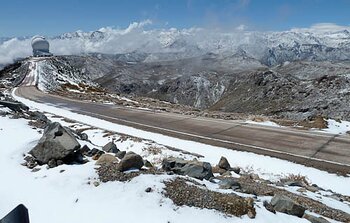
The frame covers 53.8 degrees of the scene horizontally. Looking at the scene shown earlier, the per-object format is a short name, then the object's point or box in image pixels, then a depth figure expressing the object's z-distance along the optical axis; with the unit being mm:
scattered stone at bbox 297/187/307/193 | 11884
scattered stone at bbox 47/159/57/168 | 11016
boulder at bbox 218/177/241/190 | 10039
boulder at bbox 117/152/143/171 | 10125
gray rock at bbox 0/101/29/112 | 22475
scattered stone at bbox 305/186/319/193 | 12502
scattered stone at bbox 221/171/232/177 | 12992
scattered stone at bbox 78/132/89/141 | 16922
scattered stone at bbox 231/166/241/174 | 13953
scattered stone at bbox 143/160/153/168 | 11080
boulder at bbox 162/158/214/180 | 10767
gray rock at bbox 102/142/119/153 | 13736
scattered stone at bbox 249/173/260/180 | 13457
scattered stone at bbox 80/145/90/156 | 12406
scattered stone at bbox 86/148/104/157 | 12434
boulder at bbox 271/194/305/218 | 8703
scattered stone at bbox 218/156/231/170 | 14047
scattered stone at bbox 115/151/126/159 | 11820
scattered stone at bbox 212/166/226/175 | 13411
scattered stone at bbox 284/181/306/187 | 12802
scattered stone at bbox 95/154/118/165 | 11023
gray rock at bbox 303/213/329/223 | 8484
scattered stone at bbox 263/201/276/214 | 8609
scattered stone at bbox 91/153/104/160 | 11966
